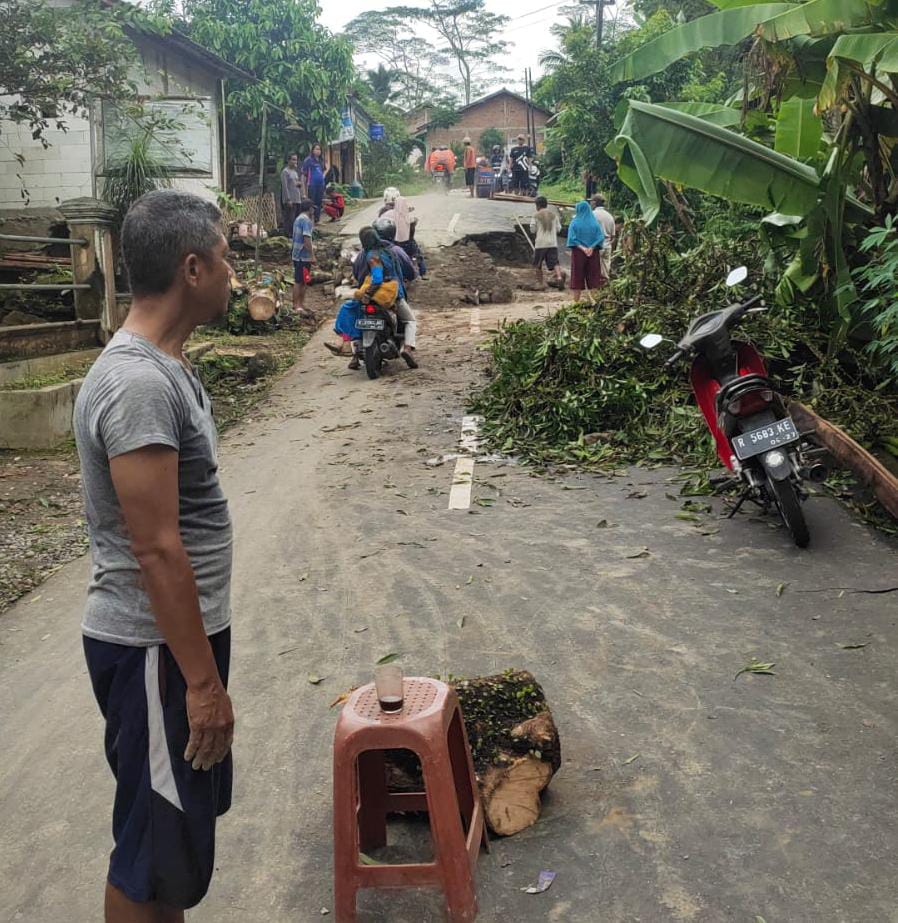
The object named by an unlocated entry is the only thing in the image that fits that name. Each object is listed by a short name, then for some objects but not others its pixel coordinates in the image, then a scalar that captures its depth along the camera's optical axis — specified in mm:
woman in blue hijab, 15914
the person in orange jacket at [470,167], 34750
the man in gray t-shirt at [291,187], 23219
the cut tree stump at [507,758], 3346
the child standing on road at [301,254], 17609
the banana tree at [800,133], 7125
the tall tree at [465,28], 60438
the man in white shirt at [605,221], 18250
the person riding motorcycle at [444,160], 39812
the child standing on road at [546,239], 19531
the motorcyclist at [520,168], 32562
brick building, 53625
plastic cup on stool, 2842
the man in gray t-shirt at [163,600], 2168
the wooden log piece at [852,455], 6328
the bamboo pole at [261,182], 19281
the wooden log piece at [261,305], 16422
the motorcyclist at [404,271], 12344
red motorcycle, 5914
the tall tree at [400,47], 59281
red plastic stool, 2787
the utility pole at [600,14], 32244
